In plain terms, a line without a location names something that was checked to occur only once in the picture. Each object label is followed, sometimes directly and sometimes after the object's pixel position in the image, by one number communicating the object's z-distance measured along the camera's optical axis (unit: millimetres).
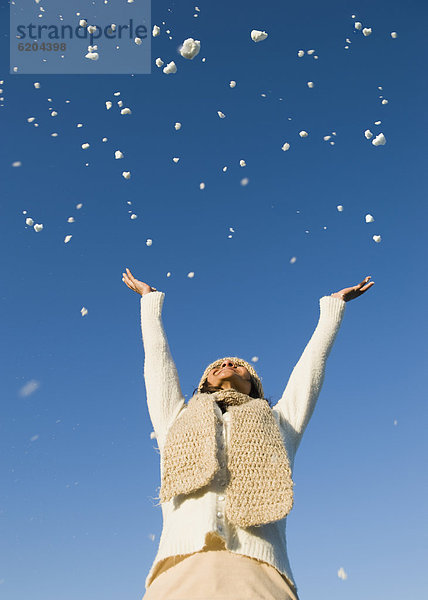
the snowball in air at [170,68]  6043
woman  2715
